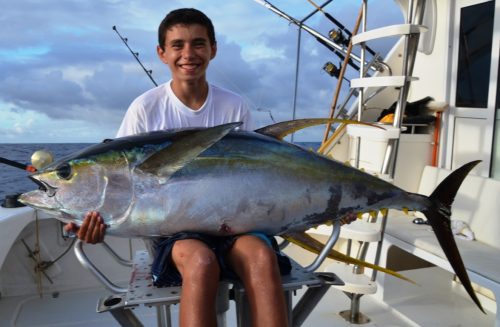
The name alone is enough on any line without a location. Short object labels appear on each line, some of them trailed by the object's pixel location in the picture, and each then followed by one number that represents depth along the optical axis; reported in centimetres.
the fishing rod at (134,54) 444
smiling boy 123
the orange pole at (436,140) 358
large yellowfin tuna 131
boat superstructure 264
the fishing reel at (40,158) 220
